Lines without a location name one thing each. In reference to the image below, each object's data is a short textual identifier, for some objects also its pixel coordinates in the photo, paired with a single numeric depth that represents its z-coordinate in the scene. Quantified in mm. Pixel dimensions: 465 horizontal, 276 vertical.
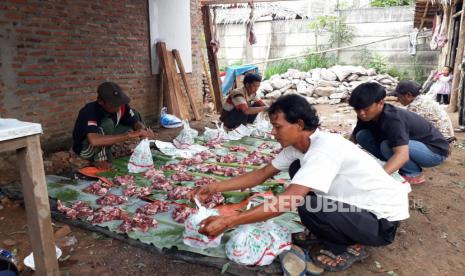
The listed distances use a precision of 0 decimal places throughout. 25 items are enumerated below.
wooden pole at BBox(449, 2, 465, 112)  8844
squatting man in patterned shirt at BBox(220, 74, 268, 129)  6062
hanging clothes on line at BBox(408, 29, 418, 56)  12393
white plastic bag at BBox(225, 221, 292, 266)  2365
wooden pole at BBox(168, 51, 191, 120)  7695
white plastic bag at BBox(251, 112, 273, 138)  6215
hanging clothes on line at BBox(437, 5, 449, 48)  10611
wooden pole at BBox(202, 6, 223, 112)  8586
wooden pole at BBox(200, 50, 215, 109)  10086
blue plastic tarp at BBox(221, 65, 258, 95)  10258
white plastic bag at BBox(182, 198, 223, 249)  2441
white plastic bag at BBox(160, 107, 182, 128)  7402
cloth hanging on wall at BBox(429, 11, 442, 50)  11141
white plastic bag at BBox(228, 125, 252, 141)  6105
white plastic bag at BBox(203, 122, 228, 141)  5934
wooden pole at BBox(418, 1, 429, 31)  11095
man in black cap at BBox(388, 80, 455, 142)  4141
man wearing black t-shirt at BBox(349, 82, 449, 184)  3080
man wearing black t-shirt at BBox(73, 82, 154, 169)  4012
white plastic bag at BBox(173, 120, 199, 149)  5527
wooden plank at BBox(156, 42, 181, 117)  7500
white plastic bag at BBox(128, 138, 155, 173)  4352
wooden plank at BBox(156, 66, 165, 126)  7703
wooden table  1897
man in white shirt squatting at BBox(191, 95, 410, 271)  2068
